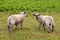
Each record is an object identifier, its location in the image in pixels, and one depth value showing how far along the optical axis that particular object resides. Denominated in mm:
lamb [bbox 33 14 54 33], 10992
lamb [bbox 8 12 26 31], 10867
